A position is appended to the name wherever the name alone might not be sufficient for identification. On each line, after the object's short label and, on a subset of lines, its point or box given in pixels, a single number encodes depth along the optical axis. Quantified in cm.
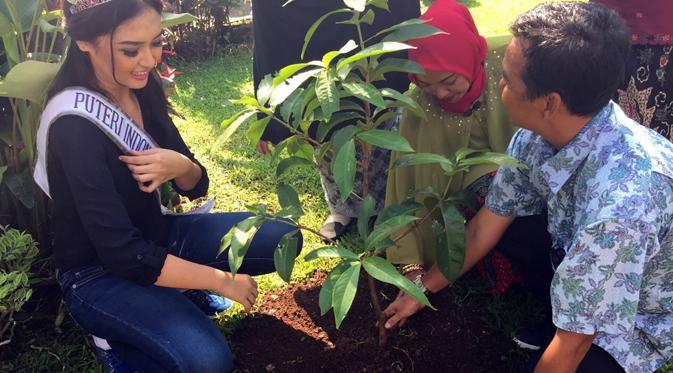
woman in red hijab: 190
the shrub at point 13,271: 176
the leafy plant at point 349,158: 122
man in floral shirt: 134
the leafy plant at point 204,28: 578
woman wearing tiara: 165
